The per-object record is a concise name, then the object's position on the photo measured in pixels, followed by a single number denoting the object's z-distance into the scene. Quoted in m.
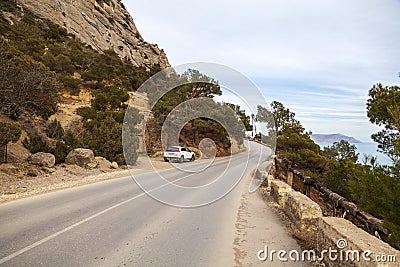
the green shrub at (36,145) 16.77
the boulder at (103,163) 18.93
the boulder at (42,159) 15.02
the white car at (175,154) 27.95
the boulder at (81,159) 17.42
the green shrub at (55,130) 21.88
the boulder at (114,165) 19.72
